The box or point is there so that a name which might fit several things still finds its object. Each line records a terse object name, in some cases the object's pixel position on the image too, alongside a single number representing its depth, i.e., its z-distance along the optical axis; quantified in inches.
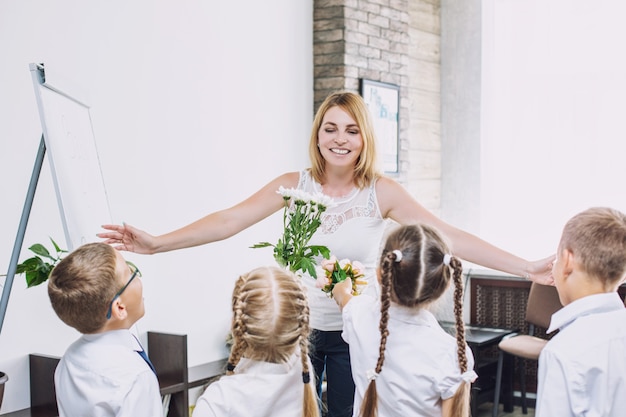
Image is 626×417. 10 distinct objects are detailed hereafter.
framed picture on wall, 204.2
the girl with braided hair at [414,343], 79.8
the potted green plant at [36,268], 97.3
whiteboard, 93.1
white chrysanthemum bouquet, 96.3
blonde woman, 105.2
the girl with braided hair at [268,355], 75.7
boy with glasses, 73.2
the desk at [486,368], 198.4
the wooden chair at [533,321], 191.6
